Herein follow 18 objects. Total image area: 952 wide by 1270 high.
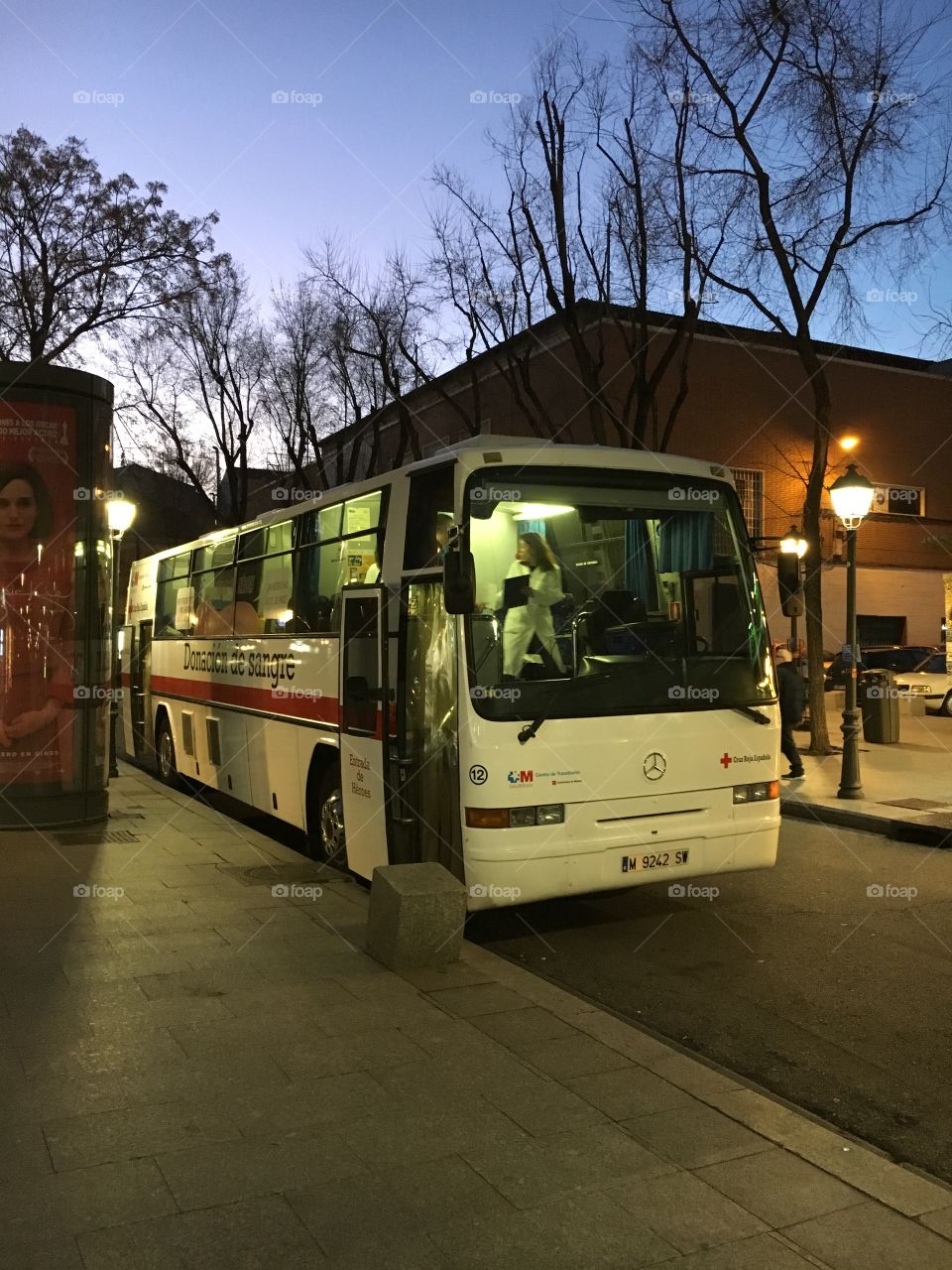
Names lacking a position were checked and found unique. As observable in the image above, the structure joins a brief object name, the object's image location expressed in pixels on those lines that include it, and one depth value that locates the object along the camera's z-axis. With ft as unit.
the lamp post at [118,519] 49.82
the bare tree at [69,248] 67.41
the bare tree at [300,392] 99.04
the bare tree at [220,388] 103.86
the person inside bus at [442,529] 23.84
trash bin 65.77
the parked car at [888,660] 88.38
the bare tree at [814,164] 50.78
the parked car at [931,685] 83.92
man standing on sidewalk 47.65
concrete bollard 20.48
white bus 22.08
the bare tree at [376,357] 82.94
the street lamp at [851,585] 43.65
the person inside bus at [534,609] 22.36
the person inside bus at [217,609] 39.26
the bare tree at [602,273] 60.29
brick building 97.04
